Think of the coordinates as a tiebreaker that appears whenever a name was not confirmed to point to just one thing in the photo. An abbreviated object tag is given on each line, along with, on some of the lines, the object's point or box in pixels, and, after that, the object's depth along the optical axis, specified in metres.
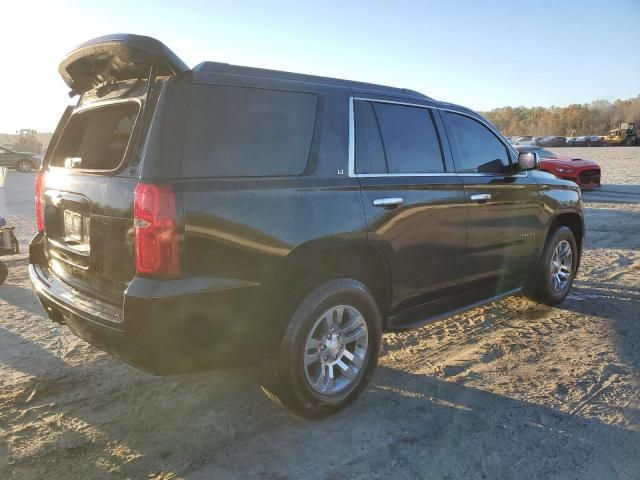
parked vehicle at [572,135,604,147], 58.75
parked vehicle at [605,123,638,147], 56.72
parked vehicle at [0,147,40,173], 27.83
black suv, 2.51
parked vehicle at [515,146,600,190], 15.39
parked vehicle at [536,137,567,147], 61.34
